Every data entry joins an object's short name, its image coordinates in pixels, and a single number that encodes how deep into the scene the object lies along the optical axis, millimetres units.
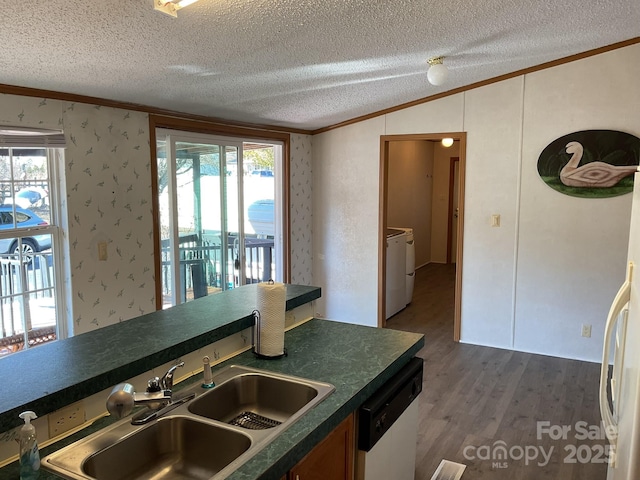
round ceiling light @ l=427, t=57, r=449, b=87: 3533
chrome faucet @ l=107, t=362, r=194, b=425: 1399
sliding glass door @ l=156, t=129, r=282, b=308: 4102
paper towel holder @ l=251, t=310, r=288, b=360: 2123
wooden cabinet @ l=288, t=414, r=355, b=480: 1538
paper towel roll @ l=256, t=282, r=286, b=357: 2115
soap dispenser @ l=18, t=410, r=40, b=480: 1240
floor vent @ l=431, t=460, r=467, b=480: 2719
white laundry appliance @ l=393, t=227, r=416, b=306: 6125
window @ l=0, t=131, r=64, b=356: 3012
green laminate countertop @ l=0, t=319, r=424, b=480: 1395
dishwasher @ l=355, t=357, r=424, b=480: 1887
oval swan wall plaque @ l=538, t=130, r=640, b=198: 4141
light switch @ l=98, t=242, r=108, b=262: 3439
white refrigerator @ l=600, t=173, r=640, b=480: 1442
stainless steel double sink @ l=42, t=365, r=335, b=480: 1420
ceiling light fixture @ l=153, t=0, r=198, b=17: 1988
